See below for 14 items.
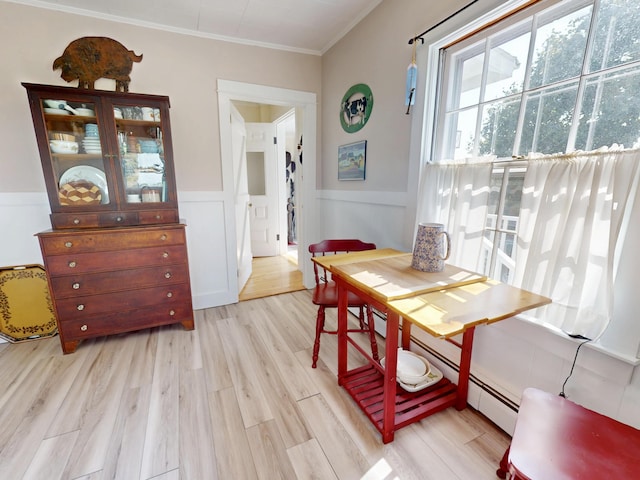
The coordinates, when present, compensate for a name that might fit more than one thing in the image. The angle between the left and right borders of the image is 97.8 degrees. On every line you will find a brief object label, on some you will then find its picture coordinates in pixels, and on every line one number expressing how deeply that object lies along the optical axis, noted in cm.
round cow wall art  215
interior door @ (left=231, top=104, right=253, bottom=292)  278
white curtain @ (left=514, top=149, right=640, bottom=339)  95
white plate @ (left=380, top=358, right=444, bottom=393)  151
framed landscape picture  223
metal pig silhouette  199
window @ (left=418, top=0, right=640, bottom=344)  96
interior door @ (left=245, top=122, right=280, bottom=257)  400
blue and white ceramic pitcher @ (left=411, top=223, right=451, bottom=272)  131
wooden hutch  185
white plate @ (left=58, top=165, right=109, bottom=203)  196
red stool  69
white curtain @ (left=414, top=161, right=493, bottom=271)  139
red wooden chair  175
